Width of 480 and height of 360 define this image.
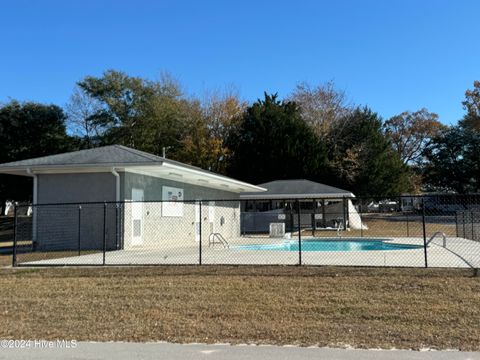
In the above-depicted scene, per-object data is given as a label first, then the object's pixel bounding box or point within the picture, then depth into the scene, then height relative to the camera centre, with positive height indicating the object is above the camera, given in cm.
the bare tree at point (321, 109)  5038 +1092
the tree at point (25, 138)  4509 +738
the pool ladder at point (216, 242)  2019 -115
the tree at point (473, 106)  5961 +1307
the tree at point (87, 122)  4916 +955
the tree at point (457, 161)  6291 +680
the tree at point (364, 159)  4666 +530
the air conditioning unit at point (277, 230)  2613 -71
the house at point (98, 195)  1842 +91
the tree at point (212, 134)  4678 +816
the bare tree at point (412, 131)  7319 +1212
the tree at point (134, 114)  4797 +1007
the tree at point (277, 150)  4459 +593
